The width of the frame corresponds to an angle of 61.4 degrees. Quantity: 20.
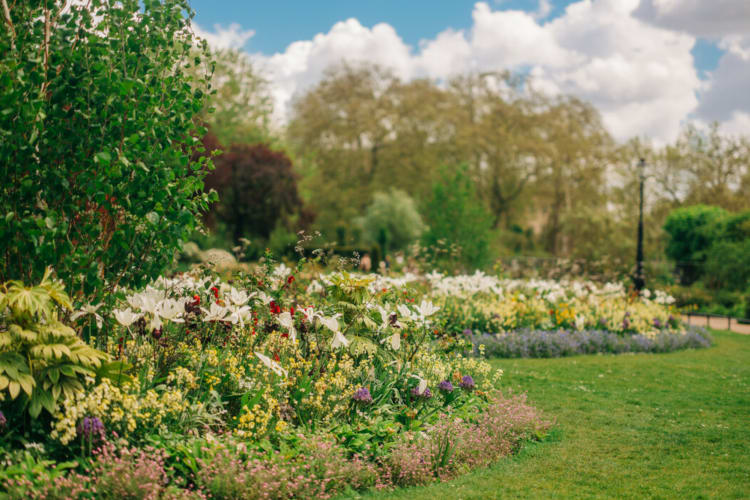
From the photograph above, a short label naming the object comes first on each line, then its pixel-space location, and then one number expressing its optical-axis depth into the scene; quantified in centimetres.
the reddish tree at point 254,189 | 2700
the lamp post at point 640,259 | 1594
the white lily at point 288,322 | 491
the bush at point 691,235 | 2272
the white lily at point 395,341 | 546
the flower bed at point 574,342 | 995
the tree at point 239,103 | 3266
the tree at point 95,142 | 416
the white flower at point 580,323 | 1109
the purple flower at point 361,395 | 479
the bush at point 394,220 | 3044
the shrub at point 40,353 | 369
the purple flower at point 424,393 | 521
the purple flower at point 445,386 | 536
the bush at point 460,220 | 1794
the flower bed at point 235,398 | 371
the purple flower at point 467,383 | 570
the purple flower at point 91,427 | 373
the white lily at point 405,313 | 564
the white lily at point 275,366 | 430
